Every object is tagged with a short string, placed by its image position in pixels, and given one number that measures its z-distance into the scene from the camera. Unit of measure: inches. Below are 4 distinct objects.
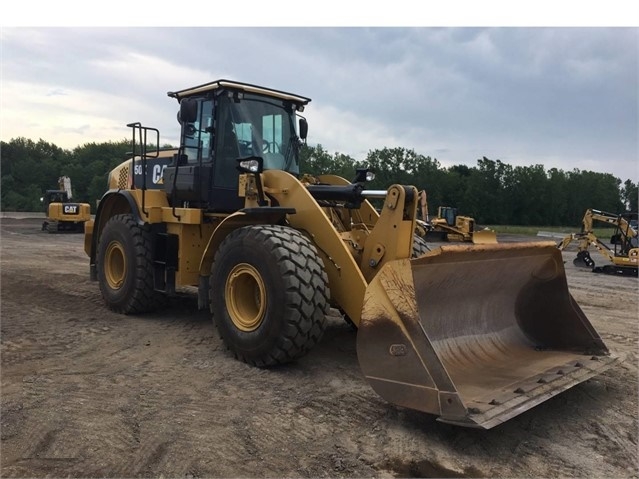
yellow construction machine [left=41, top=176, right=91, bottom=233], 968.3
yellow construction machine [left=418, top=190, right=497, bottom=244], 805.2
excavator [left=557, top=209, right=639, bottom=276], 599.5
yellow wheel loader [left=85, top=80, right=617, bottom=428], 152.6
